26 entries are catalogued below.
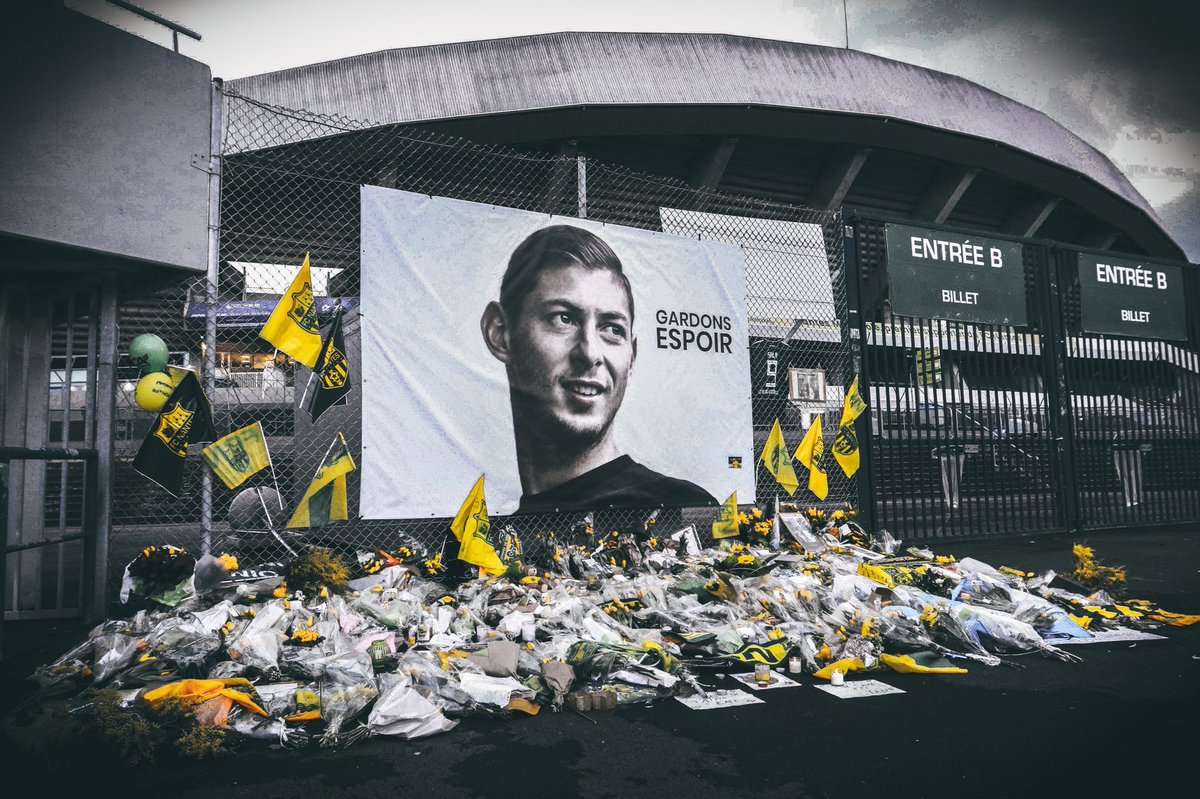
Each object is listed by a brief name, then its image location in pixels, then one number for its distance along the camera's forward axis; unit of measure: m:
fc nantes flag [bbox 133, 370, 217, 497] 4.11
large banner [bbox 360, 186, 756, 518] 4.96
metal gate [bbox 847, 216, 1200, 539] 6.93
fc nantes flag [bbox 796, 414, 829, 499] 6.52
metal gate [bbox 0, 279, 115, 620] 4.35
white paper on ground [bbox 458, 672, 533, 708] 3.00
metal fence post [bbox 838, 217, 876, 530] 6.64
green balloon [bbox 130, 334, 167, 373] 5.03
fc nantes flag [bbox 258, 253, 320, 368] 4.34
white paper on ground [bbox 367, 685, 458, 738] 2.75
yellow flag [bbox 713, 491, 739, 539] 6.30
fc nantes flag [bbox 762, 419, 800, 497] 6.60
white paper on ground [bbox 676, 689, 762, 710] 3.11
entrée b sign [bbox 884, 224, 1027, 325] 6.87
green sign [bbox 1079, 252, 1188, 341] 8.19
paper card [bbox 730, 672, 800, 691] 3.38
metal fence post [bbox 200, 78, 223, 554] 4.23
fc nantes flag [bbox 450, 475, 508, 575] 4.67
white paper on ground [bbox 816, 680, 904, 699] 3.25
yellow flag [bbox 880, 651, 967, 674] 3.57
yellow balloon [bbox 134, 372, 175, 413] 4.75
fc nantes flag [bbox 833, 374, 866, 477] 6.56
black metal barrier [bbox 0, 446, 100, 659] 3.86
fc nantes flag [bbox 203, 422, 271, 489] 4.18
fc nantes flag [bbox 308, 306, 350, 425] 4.52
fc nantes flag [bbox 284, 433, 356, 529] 4.58
